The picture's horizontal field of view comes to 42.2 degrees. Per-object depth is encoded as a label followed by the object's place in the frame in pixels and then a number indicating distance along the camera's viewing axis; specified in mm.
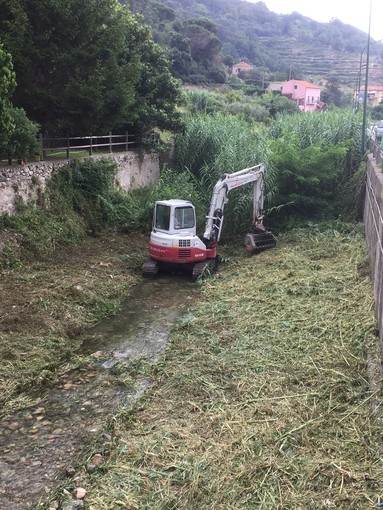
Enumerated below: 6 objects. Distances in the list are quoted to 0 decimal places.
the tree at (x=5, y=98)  11742
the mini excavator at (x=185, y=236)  13047
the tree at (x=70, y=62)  14945
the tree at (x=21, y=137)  13055
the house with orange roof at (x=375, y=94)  66862
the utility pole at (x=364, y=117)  18556
